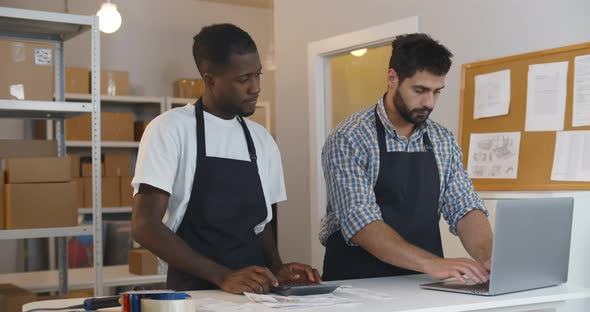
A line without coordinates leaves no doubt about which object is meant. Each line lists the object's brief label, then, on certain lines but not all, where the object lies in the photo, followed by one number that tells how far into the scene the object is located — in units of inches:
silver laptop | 72.4
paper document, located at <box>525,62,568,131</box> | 128.6
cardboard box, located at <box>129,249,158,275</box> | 164.2
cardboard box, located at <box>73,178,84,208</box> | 247.3
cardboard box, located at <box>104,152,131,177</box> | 255.6
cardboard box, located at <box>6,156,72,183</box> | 130.3
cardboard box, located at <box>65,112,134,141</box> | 249.7
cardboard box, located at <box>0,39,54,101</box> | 132.9
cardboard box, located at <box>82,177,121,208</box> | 255.3
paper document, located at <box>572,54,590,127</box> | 124.5
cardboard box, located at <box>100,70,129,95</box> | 256.5
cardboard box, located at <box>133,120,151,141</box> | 262.7
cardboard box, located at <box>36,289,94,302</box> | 127.1
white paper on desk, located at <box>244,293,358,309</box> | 67.2
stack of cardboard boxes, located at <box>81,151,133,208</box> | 255.3
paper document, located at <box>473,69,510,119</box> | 138.1
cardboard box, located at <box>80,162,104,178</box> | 249.8
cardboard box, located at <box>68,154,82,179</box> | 247.4
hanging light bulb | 194.7
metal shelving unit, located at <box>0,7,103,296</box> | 128.8
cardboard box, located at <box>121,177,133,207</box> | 259.0
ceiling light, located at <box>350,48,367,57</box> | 186.6
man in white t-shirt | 79.8
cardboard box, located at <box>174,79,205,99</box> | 274.1
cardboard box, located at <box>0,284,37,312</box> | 124.9
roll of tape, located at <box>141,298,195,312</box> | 56.8
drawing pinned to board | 135.6
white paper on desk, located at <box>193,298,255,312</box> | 65.7
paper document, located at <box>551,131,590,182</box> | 123.0
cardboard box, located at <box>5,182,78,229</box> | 129.2
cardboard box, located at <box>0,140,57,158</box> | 139.2
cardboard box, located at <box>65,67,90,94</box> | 248.8
